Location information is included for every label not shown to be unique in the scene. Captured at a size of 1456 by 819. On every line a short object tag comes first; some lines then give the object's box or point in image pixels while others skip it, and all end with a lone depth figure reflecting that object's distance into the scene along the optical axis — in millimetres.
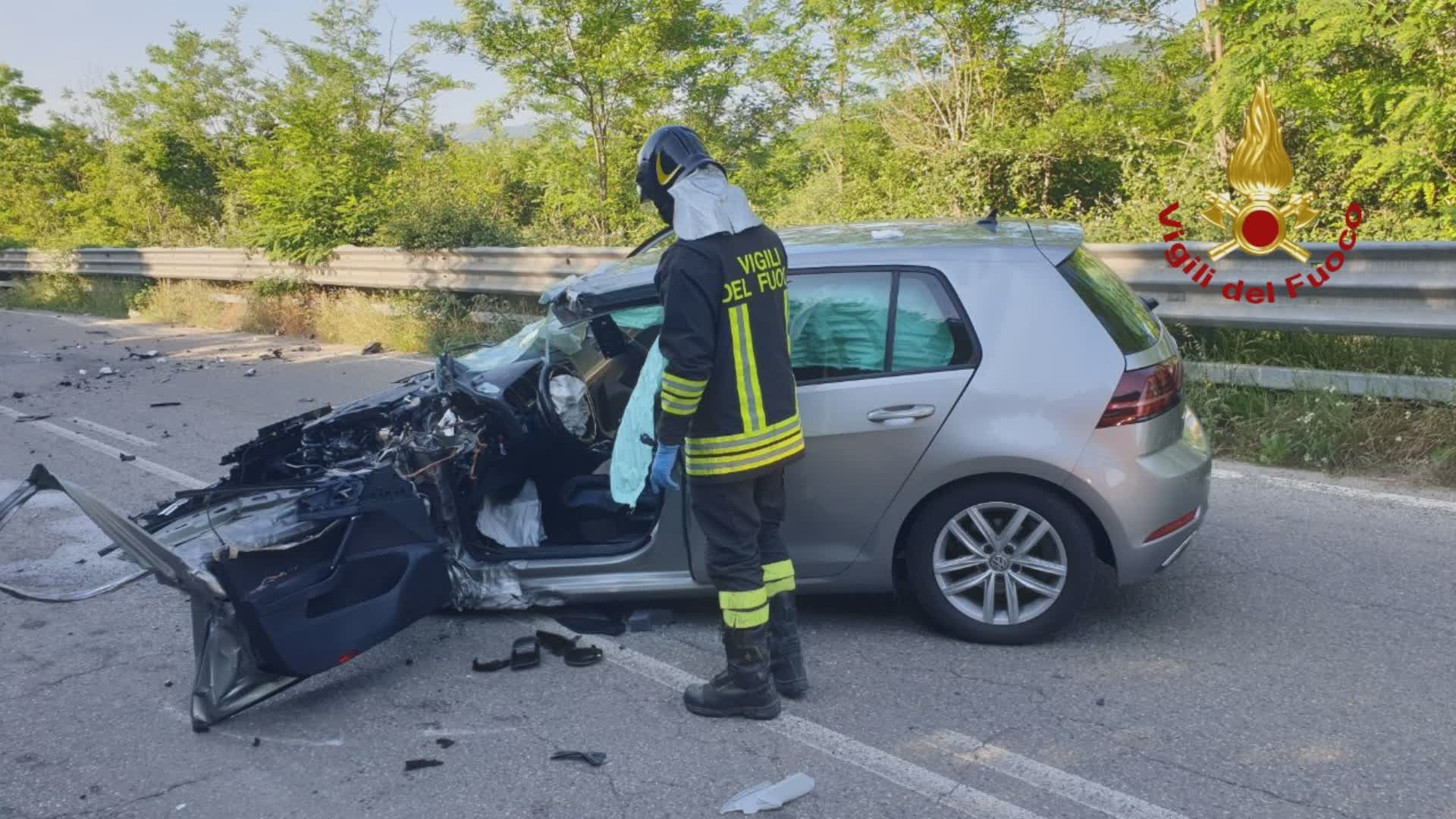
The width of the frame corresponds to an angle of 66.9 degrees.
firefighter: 3307
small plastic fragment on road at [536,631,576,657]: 4121
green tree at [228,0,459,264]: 14289
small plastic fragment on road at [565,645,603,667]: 4004
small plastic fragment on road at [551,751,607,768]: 3312
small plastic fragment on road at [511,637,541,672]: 4000
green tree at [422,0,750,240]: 15047
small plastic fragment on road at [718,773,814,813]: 3016
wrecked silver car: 3668
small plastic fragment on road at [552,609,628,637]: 4281
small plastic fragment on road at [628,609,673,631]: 4289
